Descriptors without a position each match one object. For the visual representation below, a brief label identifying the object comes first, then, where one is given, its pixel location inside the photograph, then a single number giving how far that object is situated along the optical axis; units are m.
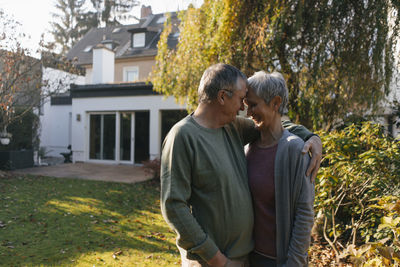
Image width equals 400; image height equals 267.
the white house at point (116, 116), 14.55
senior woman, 1.76
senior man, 1.63
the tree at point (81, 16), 30.86
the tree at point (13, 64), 10.54
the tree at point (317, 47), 6.14
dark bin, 13.11
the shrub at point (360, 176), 3.72
